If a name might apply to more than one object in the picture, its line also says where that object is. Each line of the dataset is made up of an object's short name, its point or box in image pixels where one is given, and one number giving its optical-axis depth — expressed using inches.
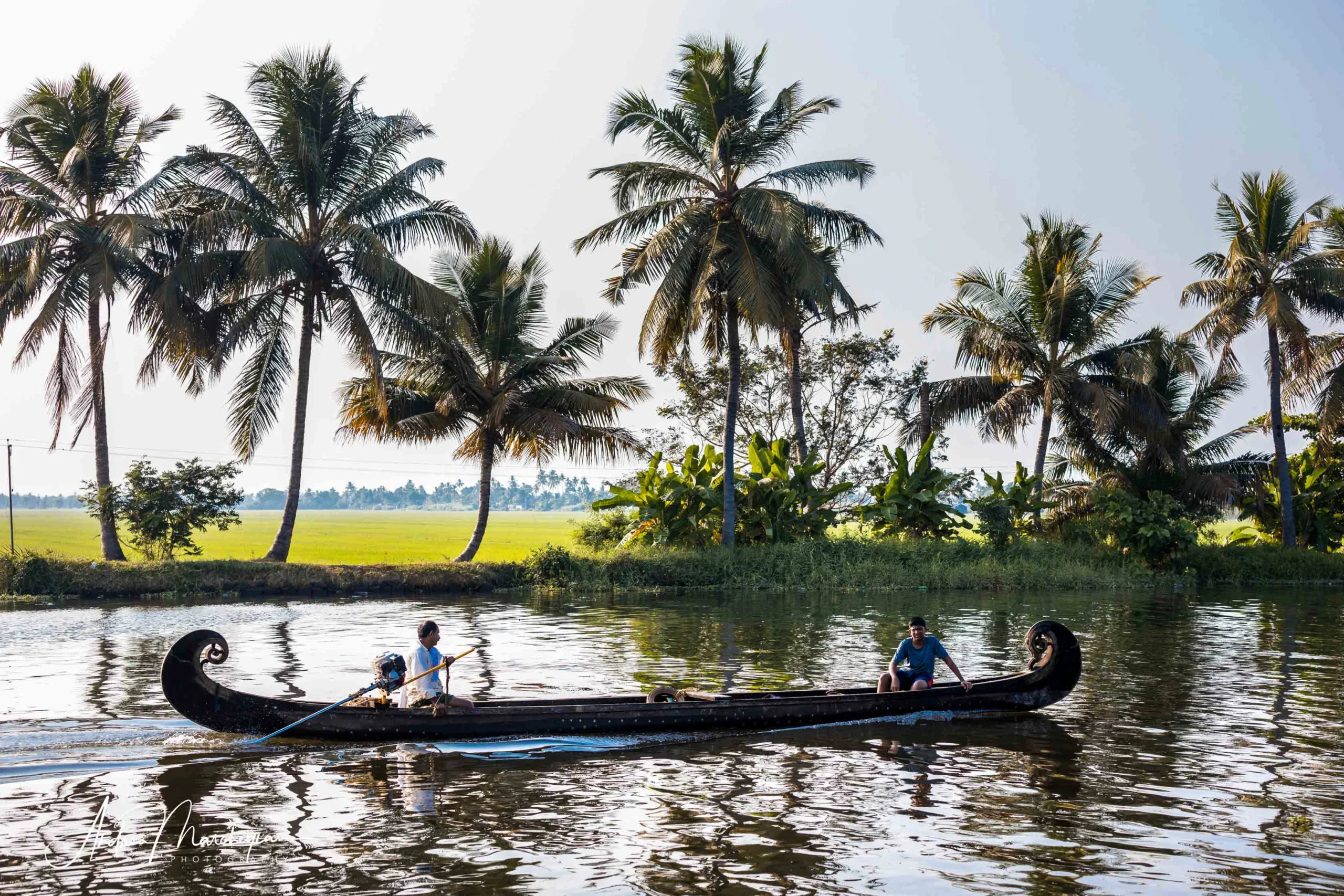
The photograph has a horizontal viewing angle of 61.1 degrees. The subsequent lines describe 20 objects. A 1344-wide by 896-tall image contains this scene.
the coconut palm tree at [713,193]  1125.7
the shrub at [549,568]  1173.1
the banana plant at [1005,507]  1284.4
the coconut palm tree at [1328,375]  1355.8
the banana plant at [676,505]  1235.4
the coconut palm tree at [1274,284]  1326.3
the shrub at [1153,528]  1267.2
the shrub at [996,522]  1282.0
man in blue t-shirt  507.5
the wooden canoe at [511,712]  441.4
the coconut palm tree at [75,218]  1044.5
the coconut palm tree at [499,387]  1244.5
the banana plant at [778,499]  1251.2
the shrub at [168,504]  1135.6
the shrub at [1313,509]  1456.7
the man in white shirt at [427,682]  451.8
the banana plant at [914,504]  1278.3
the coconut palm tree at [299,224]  1080.8
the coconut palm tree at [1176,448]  1366.9
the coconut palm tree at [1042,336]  1302.9
